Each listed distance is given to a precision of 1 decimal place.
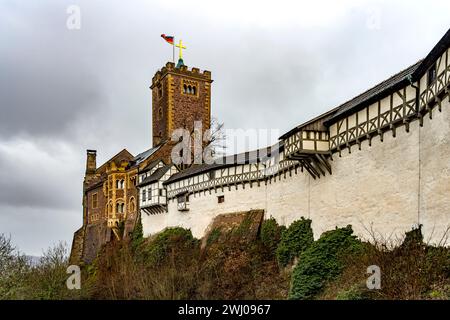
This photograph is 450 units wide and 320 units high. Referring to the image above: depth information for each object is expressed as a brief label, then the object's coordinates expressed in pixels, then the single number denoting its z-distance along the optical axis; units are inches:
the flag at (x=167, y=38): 2145.2
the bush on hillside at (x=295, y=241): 953.5
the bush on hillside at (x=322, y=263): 788.6
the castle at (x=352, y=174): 614.2
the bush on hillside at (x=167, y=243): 1422.2
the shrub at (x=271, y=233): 1070.4
